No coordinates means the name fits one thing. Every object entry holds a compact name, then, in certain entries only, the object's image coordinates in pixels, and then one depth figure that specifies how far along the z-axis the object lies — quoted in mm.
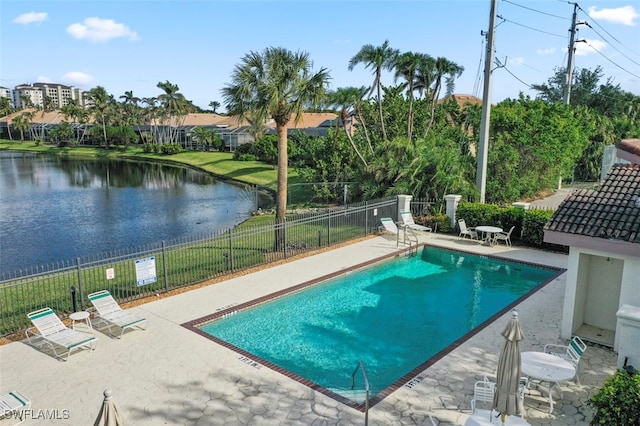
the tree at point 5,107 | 125000
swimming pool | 9469
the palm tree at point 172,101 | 74062
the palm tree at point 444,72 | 28281
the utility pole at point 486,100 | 19516
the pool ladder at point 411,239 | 18575
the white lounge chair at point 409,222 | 19969
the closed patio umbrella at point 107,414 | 4961
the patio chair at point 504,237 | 18828
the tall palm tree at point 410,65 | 27203
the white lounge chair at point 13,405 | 7066
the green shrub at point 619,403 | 5828
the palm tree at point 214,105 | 129725
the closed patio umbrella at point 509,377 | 6293
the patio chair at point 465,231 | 19672
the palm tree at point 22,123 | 109812
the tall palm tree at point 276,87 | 16180
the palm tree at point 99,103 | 89188
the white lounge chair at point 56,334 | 9336
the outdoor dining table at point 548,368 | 7714
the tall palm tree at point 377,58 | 26266
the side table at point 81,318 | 10391
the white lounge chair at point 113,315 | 10385
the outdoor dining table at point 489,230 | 18672
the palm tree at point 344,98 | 26641
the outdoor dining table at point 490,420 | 6516
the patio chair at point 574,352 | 8382
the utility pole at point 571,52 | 29812
